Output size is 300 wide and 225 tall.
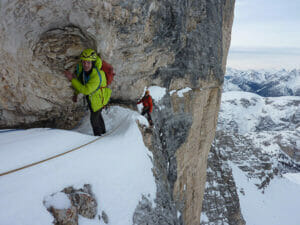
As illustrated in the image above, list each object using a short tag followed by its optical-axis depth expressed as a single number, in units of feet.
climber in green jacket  14.43
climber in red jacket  22.77
